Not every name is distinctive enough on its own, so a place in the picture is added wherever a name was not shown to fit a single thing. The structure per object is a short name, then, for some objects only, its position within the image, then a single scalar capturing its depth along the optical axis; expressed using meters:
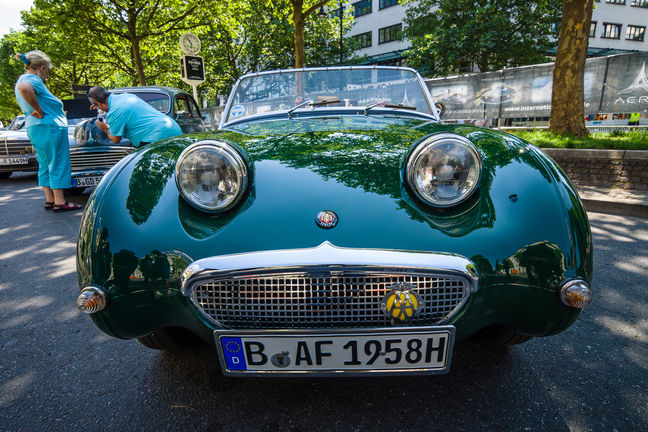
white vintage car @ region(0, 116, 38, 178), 7.17
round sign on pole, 7.60
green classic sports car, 1.15
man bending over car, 3.64
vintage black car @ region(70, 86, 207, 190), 4.96
